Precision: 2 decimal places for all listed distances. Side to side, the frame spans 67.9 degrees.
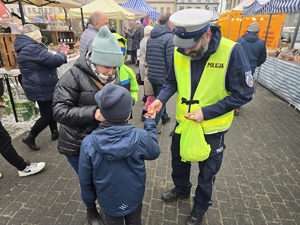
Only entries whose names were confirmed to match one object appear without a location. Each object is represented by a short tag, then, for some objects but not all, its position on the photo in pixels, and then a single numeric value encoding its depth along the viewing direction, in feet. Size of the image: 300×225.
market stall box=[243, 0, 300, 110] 19.62
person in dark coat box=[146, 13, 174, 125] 13.01
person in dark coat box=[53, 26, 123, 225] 5.89
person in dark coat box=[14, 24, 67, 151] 10.83
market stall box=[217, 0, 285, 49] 28.70
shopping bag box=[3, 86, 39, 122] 15.47
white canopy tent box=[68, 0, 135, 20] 30.45
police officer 5.64
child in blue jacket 4.76
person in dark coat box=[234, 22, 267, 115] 16.74
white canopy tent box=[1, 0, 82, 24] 21.16
